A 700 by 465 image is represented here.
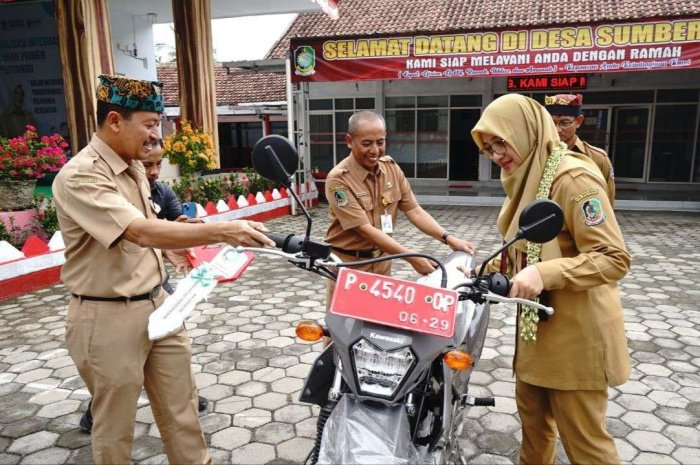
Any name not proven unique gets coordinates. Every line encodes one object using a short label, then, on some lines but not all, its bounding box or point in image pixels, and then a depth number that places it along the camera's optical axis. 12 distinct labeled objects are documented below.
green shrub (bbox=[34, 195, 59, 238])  6.36
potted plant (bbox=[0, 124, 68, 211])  5.96
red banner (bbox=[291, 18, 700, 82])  9.38
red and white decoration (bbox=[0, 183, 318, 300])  5.46
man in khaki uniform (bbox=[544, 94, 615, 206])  4.06
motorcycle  1.56
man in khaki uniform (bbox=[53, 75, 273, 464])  1.75
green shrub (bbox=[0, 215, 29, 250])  5.89
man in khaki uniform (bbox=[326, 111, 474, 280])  2.85
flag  9.66
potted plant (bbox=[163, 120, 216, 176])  8.72
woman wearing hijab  1.73
